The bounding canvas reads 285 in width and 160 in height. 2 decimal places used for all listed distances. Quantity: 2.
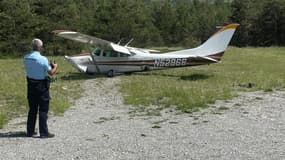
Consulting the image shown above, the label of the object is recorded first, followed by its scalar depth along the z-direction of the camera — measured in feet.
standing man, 28.89
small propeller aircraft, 69.36
